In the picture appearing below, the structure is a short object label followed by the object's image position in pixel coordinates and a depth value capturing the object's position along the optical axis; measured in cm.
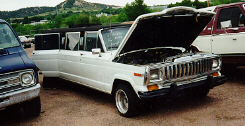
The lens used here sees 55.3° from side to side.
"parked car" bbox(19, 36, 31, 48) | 2908
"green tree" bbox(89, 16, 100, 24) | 5764
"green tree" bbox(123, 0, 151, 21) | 7000
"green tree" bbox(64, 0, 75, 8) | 15588
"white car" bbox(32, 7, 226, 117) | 442
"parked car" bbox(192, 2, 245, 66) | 641
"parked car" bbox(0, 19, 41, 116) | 434
